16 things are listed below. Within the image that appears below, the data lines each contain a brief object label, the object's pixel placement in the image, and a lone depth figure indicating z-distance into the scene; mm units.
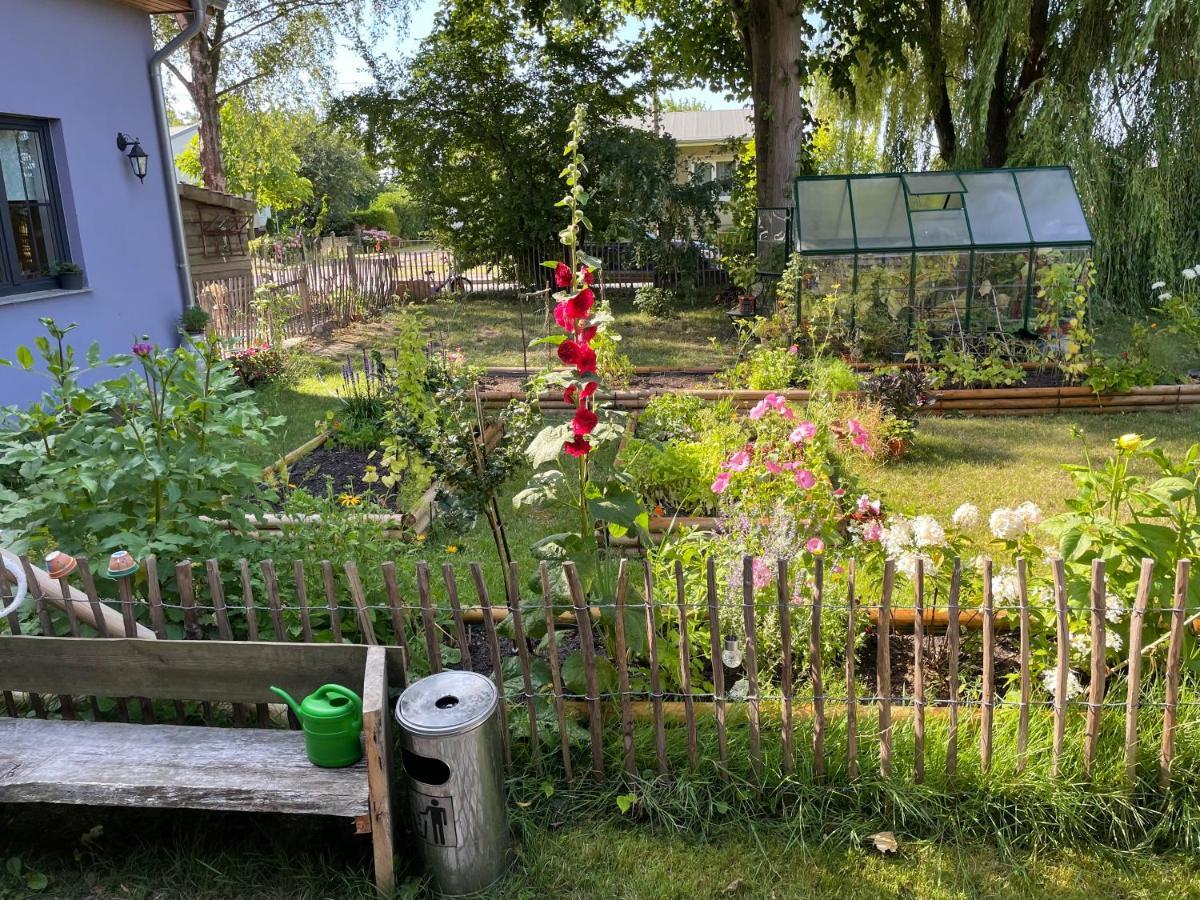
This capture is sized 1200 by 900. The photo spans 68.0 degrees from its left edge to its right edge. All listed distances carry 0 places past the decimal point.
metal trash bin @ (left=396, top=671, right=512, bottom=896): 2512
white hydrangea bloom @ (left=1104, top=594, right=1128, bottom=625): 2947
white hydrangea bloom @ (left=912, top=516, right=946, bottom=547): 3260
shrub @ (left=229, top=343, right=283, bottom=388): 9641
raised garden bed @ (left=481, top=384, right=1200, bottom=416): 7844
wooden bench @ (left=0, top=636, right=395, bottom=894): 2449
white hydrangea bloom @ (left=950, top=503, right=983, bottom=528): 3301
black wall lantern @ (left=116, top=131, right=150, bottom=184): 8346
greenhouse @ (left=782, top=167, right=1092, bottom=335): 9234
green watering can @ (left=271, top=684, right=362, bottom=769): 2498
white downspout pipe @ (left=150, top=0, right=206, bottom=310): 8297
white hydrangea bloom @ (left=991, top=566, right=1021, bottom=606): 3234
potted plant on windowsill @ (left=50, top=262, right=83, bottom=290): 7668
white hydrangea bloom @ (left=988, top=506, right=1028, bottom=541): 3256
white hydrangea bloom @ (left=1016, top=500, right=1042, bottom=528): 3207
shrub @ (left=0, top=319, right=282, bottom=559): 3107
